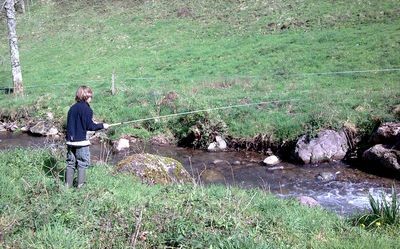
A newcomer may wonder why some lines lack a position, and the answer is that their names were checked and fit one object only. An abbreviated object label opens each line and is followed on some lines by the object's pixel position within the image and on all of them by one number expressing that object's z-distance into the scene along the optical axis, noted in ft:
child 28.09
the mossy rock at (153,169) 33.73
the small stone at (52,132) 57.77
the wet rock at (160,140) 54.29
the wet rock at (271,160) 45.01
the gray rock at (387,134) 42.45
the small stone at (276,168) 43.44
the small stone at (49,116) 61.67
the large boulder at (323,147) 44.57
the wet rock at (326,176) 40.06
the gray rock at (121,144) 51.32
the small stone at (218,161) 45.73
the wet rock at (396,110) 45.75
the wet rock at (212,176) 39.80
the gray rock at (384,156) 40.37
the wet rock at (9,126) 61.46
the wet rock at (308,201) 29.93
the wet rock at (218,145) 50.54
